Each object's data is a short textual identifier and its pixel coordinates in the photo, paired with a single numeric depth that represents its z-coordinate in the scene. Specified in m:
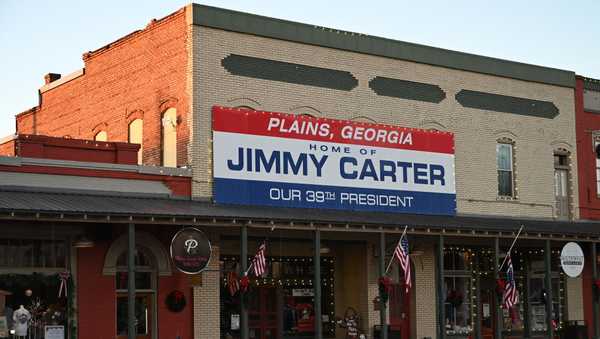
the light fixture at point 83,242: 24.94
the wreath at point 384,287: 28.28
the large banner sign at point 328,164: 28.75
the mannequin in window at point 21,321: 24.67
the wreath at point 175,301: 27.00
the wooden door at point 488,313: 35.69
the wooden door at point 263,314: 30.61
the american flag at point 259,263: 26.52
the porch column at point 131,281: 23.59
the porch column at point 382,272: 28.12
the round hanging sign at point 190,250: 25.00
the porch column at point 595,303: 33.03
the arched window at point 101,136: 33.03
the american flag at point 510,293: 30.53
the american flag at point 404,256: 28.62
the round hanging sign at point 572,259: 32.47
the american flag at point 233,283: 27.24
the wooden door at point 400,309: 33.03
